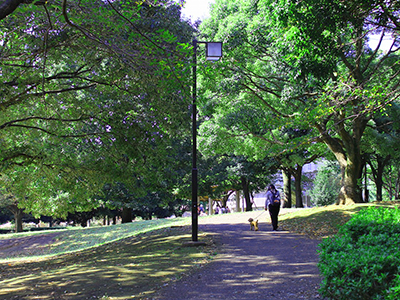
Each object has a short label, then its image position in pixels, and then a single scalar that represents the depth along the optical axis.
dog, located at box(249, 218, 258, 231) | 12.96
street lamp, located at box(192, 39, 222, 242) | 9.91
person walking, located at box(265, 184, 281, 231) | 12.88
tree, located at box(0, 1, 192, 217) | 7.99
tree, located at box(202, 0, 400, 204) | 8.41
